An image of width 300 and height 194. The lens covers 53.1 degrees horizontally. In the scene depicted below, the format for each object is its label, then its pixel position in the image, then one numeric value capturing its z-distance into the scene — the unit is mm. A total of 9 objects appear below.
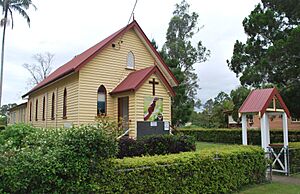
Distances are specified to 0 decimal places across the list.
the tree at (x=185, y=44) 39438
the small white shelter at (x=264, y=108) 12637
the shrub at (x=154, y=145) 12148
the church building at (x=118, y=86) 16109
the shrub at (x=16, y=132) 10000
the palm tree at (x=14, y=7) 32406
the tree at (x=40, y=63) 55094
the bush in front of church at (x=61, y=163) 5922
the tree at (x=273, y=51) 21188
